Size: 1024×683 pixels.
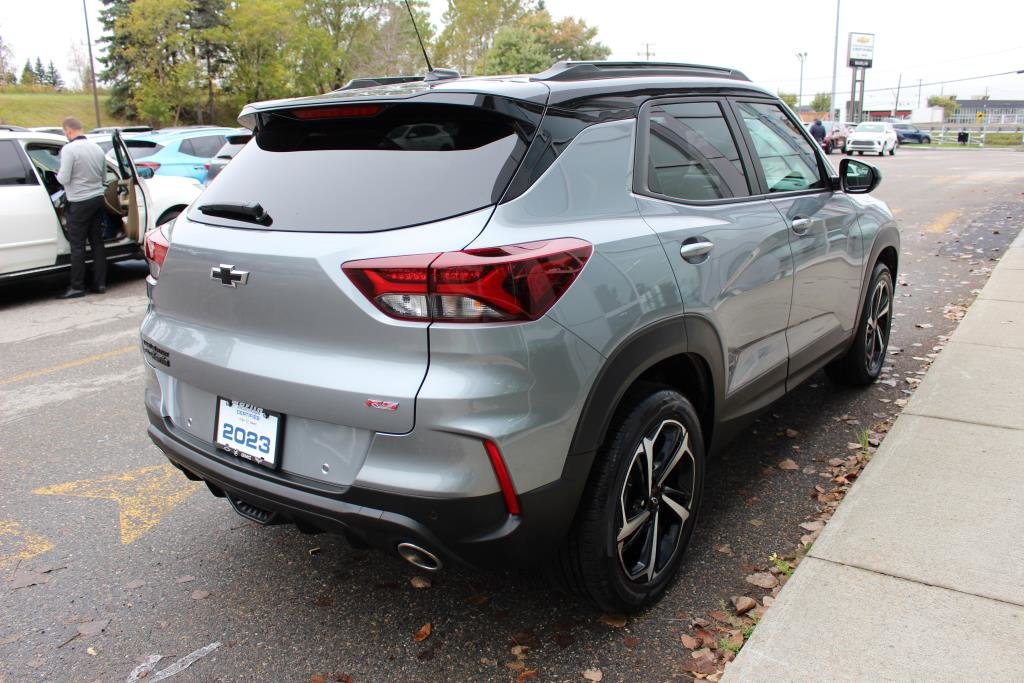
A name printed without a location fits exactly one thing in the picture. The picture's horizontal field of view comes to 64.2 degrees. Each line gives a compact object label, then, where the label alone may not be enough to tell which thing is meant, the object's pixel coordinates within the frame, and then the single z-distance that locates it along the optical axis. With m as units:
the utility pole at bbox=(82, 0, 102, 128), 45.84
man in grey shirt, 8.57
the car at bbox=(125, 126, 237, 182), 14.93
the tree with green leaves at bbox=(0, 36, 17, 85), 66.47
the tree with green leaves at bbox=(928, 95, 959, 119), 128.50
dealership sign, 77.56
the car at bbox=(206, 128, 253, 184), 14.27
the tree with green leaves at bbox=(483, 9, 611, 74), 64.00
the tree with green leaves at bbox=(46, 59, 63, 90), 93.44
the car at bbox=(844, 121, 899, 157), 34.81
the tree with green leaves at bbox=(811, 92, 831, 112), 133.25
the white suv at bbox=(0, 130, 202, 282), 8.36
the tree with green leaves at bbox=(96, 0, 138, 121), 54.16
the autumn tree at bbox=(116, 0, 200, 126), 45.59
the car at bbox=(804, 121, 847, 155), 35.77
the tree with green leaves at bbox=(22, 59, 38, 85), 80.88
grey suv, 2.26
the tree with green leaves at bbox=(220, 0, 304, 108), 49.09
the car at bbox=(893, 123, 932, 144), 55.00
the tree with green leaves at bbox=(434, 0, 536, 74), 68.69
